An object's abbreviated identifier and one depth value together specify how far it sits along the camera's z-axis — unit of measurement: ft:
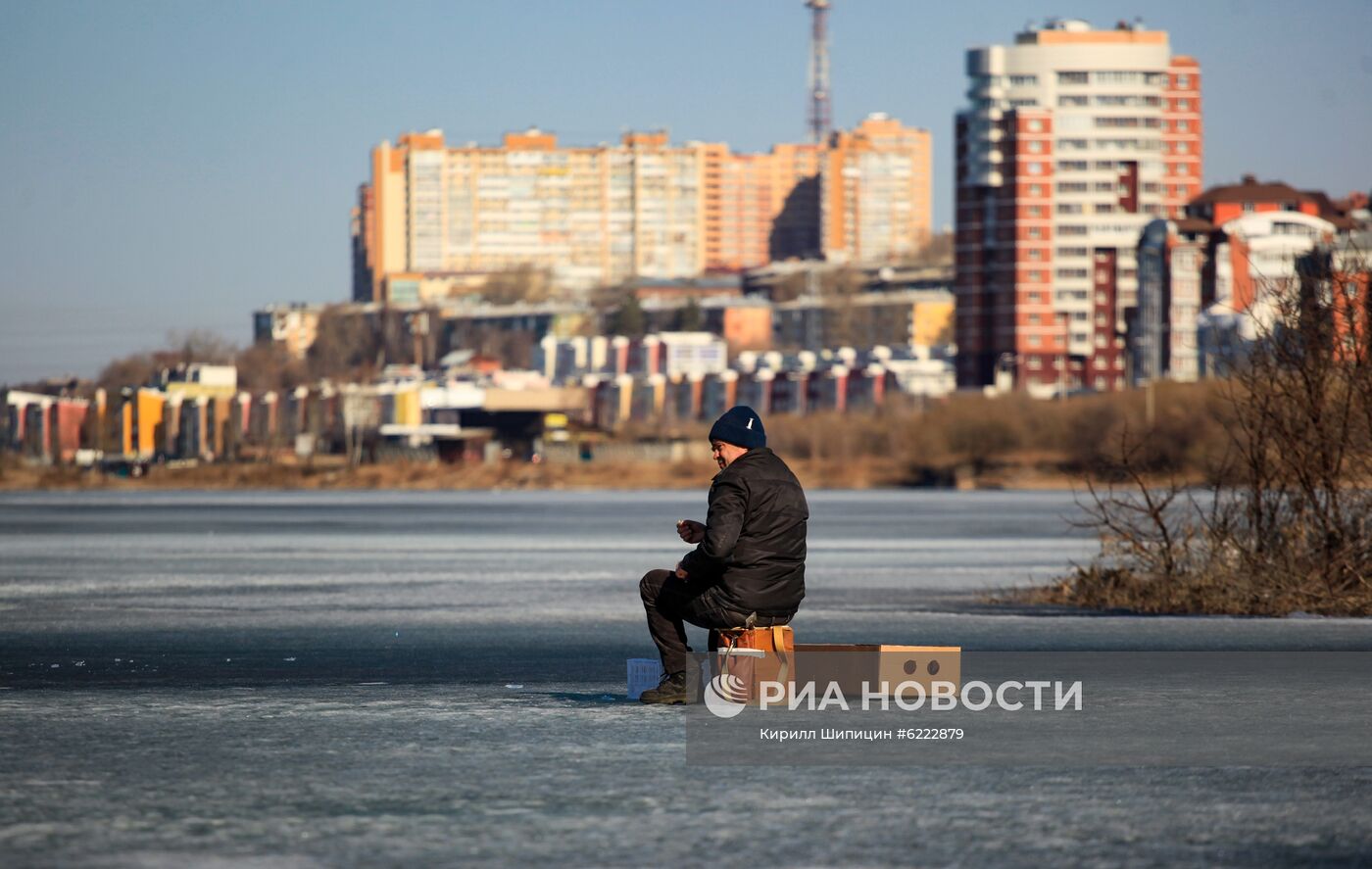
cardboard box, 36.86
